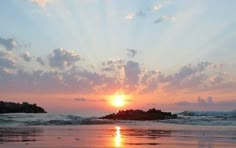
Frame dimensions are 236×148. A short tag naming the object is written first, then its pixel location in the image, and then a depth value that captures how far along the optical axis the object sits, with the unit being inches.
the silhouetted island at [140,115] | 1190.0
